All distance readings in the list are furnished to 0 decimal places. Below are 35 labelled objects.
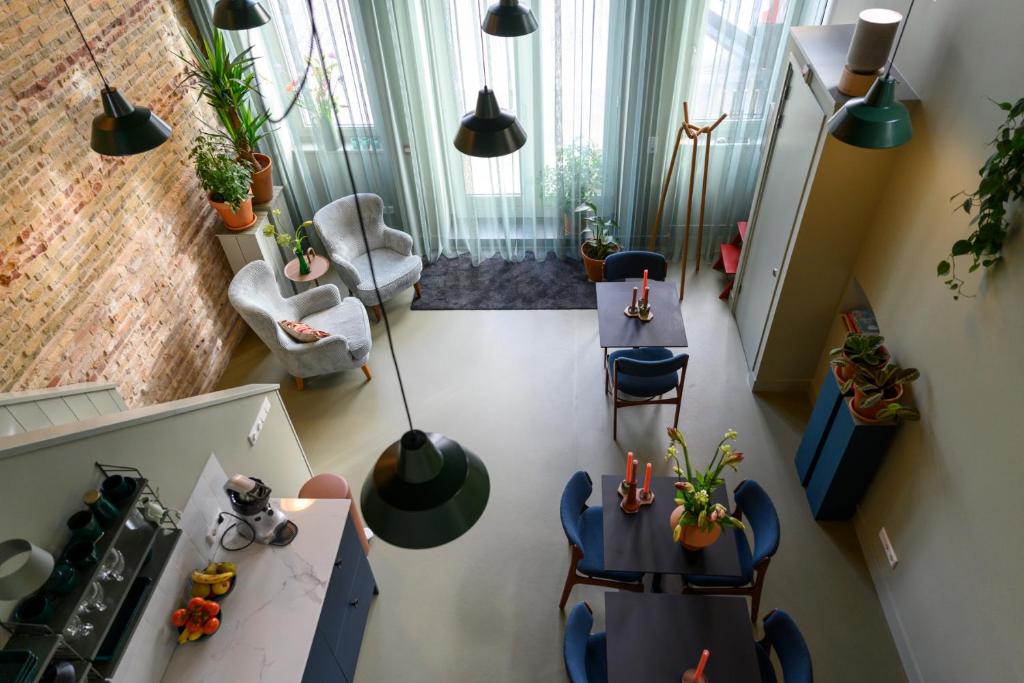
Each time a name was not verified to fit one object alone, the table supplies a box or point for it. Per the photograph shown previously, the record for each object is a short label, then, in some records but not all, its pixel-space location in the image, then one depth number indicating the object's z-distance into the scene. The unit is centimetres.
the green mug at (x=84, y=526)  271
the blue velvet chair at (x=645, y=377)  455
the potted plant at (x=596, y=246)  636
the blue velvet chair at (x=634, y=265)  547
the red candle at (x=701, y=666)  278
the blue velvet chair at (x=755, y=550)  354
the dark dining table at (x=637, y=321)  480
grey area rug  641
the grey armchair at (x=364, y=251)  604
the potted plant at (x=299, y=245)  581
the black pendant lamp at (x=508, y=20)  371
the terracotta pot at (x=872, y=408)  368
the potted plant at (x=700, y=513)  333
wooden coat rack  551
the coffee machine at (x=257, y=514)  336
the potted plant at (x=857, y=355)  387
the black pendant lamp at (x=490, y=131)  272
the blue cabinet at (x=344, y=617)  330
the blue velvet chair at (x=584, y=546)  370
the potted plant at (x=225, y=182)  544
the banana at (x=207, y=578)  325
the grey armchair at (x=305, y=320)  516
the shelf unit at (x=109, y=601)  243
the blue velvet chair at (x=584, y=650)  305
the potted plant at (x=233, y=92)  550
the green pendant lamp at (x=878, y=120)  291
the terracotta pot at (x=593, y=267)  633
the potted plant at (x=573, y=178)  625
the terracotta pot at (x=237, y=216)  566
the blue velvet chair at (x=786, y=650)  294
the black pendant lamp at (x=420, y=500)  175
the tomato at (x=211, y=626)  312
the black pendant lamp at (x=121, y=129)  332
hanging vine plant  263
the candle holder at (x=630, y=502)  371
